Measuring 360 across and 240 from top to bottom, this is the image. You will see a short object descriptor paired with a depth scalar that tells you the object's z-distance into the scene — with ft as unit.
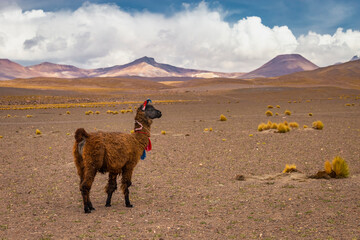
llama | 21.06
